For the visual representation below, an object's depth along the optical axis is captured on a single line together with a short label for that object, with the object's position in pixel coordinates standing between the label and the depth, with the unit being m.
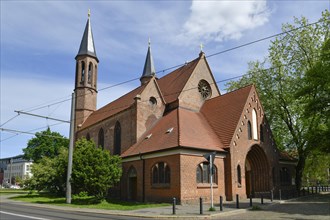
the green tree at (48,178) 32.52
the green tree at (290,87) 31.16
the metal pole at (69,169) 24.25
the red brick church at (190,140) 23.08
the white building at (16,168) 130.25
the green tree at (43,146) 64.69
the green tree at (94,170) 23.47
